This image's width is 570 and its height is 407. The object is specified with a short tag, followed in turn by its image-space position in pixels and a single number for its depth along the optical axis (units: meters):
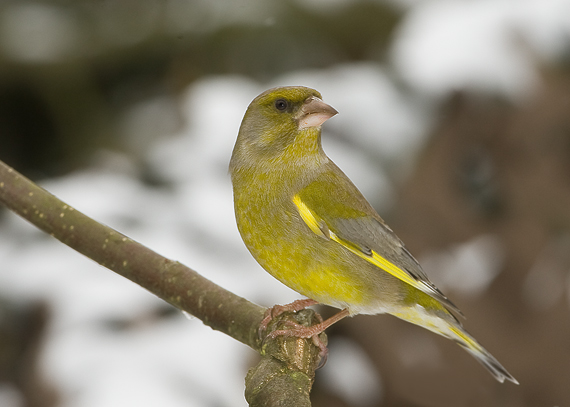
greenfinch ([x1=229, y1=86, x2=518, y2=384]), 5.06
